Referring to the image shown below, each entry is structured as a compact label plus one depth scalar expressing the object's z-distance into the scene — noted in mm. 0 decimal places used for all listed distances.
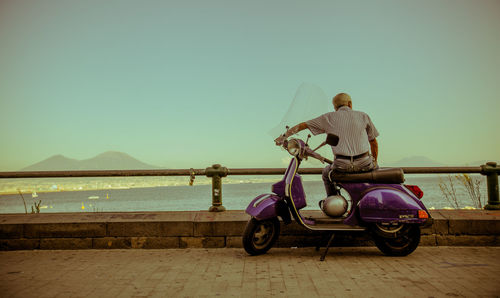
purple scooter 4984
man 5137
